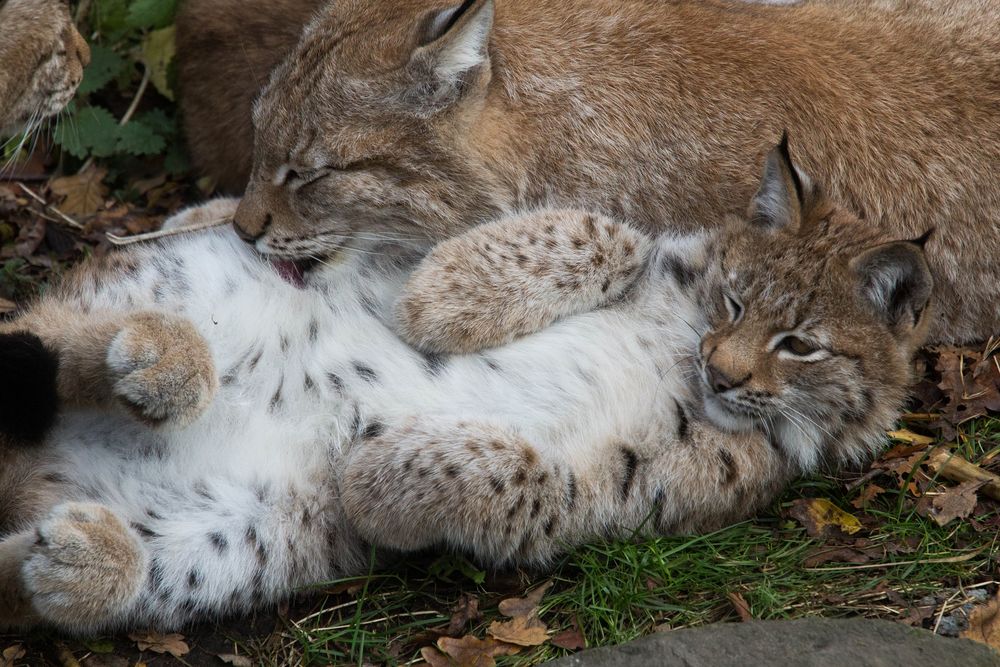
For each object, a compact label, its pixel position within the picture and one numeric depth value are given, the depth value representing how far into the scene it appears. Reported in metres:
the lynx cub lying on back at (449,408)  7.51
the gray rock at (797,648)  6.72
